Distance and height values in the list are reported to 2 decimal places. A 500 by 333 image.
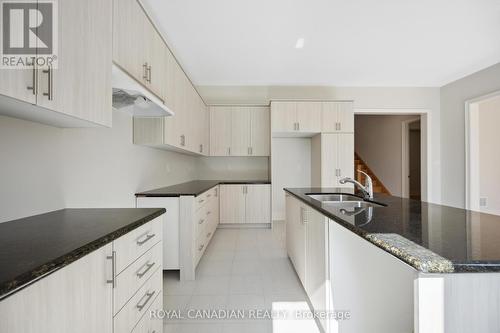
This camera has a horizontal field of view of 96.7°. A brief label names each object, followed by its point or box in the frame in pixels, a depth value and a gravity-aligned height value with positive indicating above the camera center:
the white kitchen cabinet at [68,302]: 0.54 -0.39
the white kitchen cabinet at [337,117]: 4.21 +0.96
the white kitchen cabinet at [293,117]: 4.20 +0.96
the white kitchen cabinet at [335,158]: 4.17 +0.18
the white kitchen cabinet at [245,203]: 4.24 -0.68
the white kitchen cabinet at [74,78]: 0.81 +0.39
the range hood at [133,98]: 1.44 +0.53
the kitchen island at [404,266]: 0.60 -0.36
